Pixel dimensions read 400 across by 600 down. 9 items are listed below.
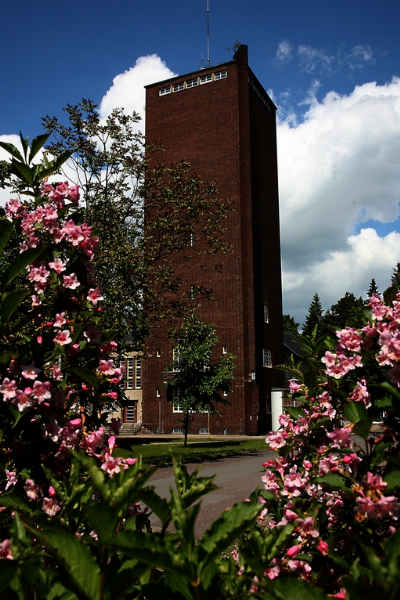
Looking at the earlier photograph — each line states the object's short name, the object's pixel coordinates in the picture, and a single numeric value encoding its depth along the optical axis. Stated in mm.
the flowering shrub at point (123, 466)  1011
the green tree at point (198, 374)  26062
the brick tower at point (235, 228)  37719
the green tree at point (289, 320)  94500
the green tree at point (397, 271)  60781
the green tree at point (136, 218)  16547
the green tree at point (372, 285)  78388
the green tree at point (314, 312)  86500
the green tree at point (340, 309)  75188
